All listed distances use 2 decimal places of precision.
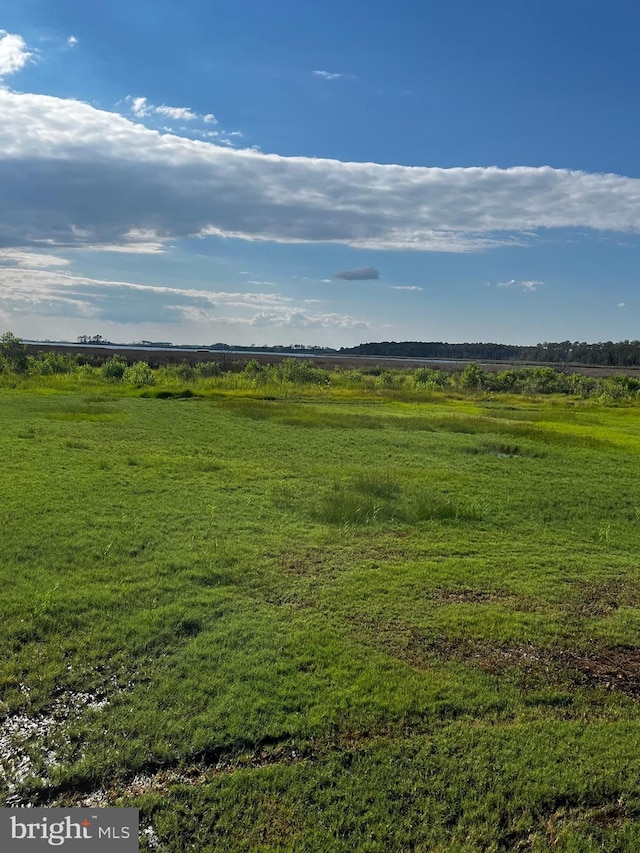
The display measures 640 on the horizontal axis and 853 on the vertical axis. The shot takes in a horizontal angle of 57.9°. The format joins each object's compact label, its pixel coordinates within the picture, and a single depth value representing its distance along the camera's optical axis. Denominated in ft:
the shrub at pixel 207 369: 196.83
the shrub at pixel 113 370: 174.60
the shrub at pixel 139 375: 165.58
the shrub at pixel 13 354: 177.37
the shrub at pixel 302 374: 187.62
